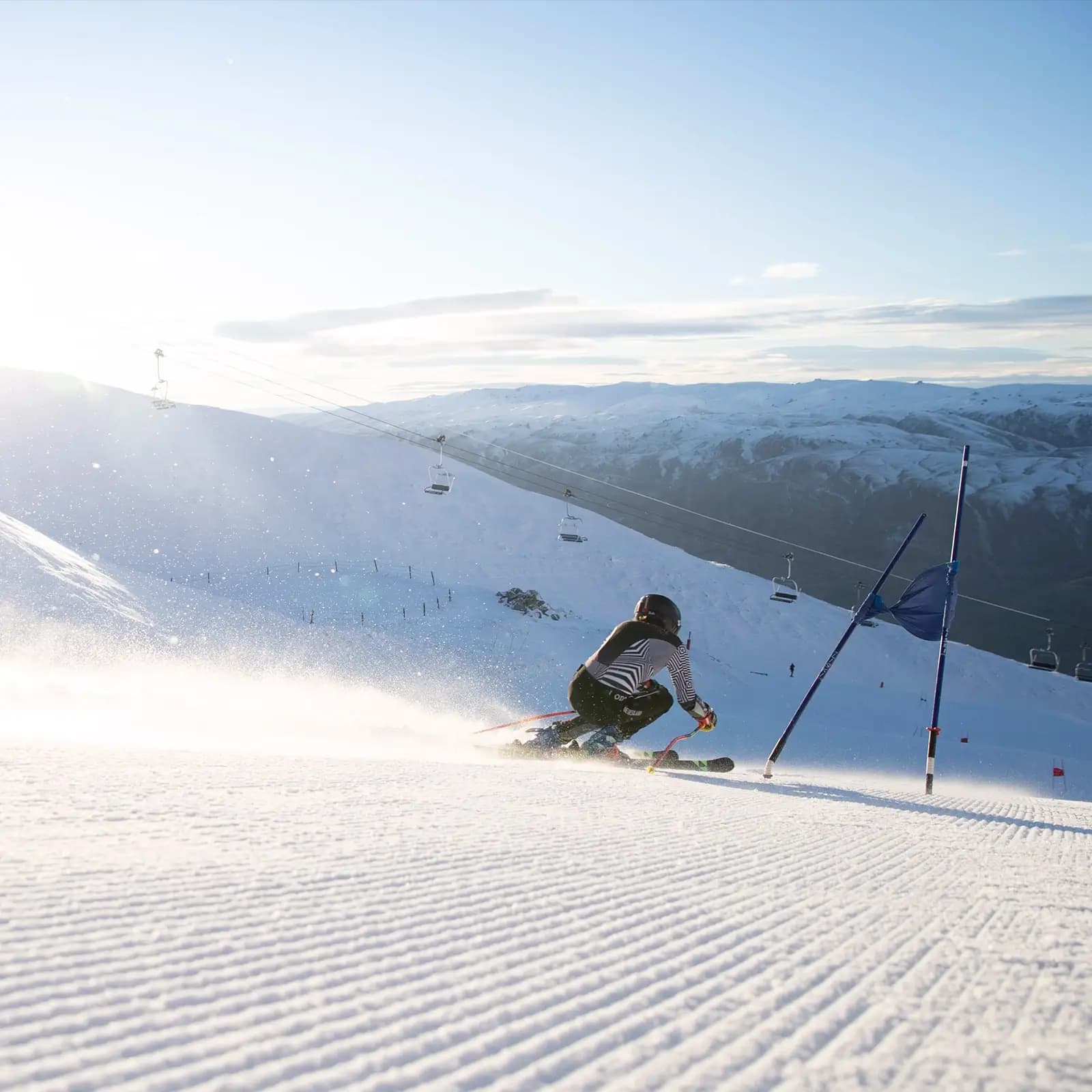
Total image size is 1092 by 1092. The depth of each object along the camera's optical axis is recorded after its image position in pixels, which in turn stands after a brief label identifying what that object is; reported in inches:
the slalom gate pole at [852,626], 488.4
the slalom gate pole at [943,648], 490.6
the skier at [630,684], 423.5
